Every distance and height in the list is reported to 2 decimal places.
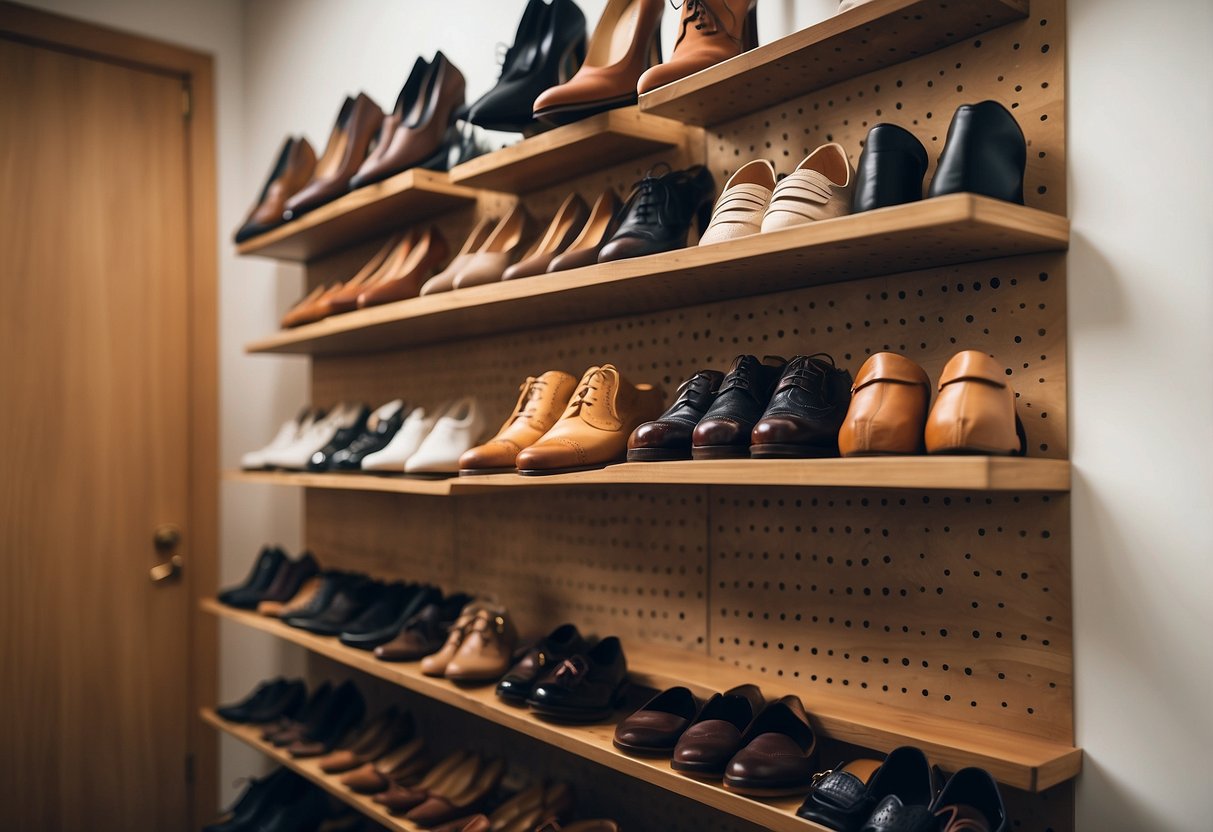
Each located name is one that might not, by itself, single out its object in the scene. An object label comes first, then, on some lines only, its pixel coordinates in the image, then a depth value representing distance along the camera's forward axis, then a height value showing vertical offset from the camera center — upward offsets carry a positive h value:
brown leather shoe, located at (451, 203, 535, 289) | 2.06 +0.43
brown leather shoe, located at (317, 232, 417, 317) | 2.52 +0.45
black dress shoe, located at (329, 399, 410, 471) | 2.47 -0.02
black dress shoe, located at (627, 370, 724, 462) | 1.56 +0.00
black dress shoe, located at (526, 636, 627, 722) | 1.73 -0.50
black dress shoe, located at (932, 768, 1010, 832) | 1.18 -0.50
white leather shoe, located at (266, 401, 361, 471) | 2.78 -0.02
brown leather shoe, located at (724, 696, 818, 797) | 1.37 -0.51
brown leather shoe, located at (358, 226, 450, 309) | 2.38 +0.42
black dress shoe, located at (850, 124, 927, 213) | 1.31 +0.38
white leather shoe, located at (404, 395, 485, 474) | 2.14 -0.02
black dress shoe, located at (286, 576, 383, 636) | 2.56 -0.51
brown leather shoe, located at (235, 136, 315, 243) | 2.92 +0.80
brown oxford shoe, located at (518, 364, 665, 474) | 1.70 +0.01
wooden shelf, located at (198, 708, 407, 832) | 2.15 -0.91
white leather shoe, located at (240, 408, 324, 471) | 2.97 -0.01
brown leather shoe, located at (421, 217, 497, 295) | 2.13 +0.40
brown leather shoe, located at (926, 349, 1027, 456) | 1.18 +0.02
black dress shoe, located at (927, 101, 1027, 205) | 1.25 +0.38
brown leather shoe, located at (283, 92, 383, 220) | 2.59 +0.77
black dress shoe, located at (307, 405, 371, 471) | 2.57 -0.02
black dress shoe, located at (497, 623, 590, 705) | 1.85 -0.49
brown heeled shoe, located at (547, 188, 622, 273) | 1.82 +0.41
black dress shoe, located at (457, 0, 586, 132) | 1.91 +0.79
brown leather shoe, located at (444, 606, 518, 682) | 2.03 -0.50
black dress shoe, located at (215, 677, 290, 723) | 2.95 -0.88
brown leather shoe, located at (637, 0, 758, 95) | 1.63 +0.70
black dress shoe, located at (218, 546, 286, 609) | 2.94 -0.50
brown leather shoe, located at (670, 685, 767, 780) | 1.45 -0.50
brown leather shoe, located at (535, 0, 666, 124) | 1.74 +0.67
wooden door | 3.05 -0.02
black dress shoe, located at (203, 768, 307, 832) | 2.73 -1.12
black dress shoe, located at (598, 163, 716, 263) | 1.67 +0.41
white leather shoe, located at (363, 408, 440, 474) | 2.31 -0.03
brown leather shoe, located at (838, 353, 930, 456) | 1.25 +0.02
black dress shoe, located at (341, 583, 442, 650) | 2.36 -0.51
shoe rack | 1.36 -0.06
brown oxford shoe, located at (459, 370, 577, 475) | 1.85 +0.02
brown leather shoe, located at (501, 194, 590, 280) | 1.98 +0.45
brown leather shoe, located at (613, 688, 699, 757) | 1.56 -0.52
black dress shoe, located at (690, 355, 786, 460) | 1.44 +0.03
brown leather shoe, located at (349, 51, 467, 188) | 2.34 +0.78
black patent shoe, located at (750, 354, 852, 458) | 1.36 +0.02
